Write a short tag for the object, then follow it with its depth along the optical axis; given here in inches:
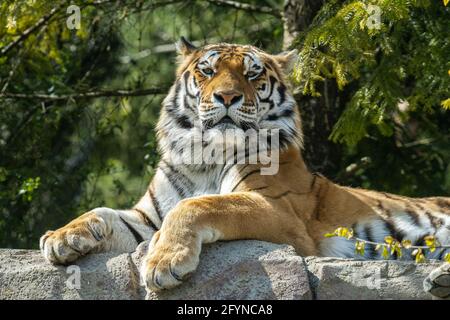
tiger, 401.7
